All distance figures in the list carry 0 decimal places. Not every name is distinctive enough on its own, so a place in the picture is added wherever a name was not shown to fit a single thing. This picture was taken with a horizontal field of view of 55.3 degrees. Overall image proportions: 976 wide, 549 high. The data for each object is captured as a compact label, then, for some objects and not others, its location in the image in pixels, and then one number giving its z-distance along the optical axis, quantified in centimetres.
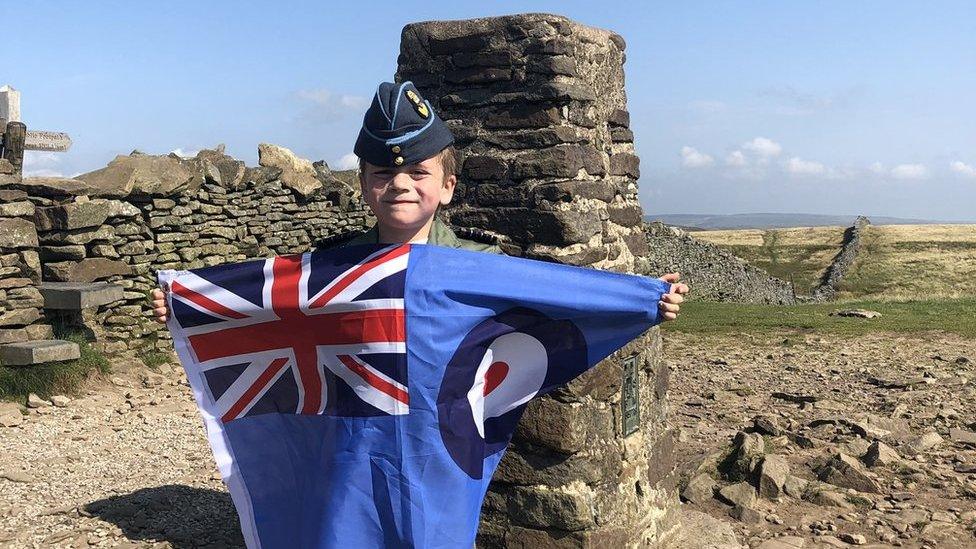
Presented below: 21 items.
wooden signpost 1002
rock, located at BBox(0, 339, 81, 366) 862
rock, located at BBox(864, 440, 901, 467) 718
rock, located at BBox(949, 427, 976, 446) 786
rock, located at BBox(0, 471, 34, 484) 654
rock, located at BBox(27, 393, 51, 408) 841
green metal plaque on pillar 493
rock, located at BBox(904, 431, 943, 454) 762
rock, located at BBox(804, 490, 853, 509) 641
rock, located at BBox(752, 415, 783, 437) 813
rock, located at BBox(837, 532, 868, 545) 580
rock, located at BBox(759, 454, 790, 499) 657
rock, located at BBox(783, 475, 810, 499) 659
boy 319
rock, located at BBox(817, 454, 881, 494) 669
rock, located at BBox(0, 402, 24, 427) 788
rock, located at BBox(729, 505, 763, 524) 610
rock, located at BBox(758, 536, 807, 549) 571
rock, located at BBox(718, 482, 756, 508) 632
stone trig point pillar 455
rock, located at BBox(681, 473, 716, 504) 647
